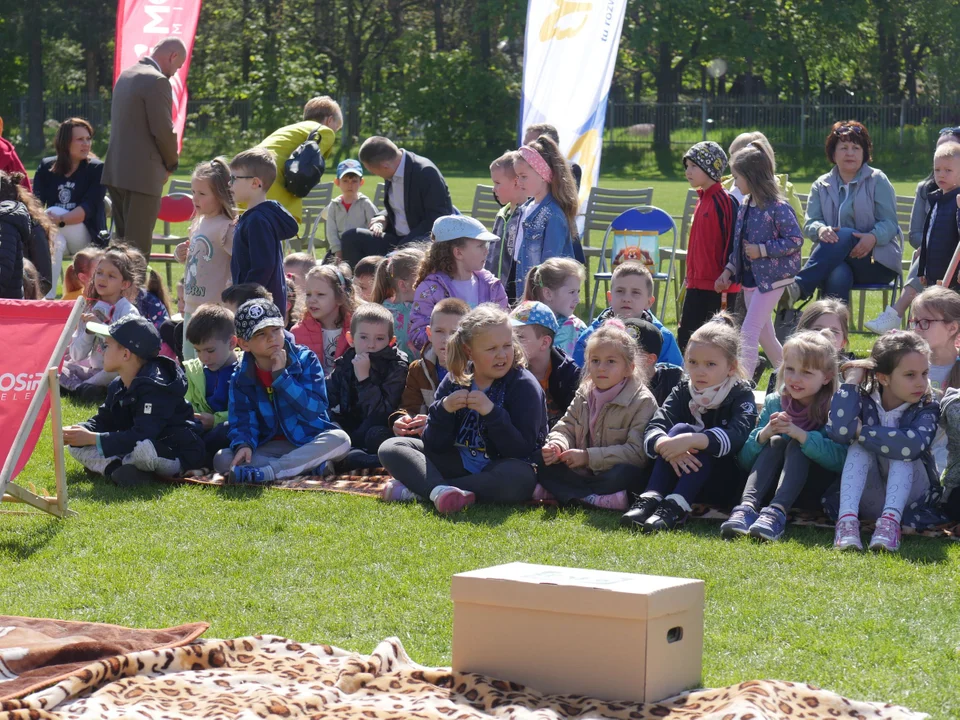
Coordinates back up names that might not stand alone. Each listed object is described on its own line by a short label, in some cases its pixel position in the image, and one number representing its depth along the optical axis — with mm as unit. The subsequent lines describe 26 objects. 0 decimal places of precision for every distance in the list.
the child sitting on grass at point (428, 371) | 13611
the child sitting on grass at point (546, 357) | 13283
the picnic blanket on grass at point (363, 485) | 11792
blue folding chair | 20772
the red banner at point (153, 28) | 24260
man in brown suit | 20132
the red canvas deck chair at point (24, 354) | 11643
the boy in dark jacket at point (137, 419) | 13182
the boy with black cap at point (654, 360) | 13237
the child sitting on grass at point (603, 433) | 12276
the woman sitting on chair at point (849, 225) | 18726
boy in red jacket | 17321
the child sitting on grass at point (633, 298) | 13830
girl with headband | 17040
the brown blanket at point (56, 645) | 7754
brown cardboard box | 7317
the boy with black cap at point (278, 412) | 13502
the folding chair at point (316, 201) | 29113
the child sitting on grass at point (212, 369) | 14392
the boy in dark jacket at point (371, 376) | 14260
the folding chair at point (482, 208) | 29119
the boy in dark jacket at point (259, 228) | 15345
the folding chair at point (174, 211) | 25645
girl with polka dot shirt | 11042
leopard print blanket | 7149
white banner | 22709
